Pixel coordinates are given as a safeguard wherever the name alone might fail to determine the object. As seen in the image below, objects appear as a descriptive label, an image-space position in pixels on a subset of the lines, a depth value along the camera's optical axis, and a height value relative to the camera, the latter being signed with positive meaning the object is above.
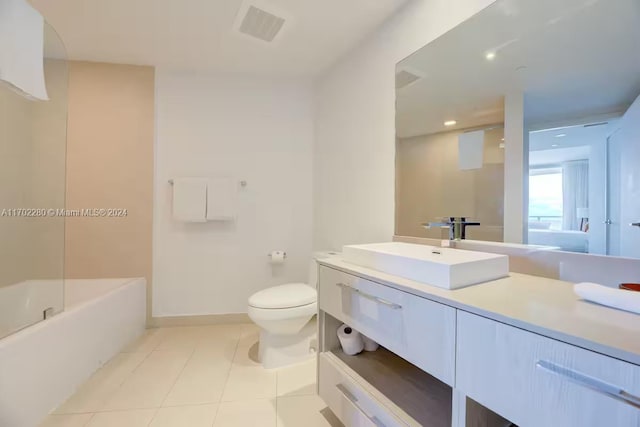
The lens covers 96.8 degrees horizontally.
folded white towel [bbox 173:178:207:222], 2.36 +0.10
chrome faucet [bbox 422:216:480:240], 1.32 -0.05
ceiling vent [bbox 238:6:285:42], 1.72 +1.21
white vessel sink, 0.84 -0.17
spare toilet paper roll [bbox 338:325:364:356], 1.32 -0.60
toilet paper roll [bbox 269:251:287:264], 2.54 -0.39
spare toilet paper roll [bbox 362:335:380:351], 1.35 -0.63
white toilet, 1.71 -0.68
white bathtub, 1.19 -0.69
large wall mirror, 0.87 +0.35
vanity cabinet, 0.50 -0.36
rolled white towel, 0.64 -0.19
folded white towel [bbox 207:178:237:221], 2.42 +0.11
